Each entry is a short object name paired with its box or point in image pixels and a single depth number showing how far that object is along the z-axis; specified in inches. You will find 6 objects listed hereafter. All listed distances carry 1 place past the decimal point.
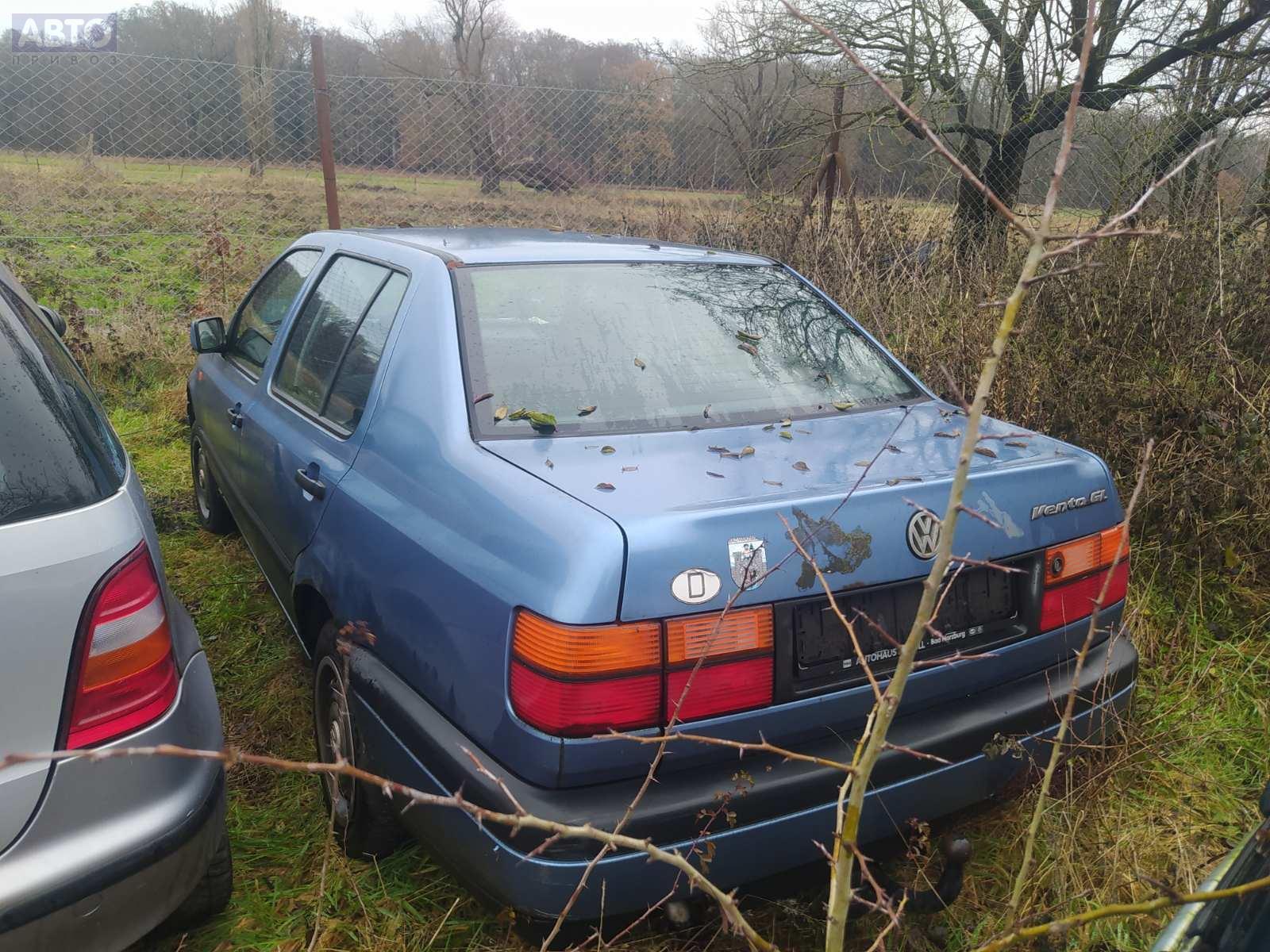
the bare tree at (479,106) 328.2
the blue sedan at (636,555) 68.9
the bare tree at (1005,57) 298.7
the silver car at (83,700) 64.5
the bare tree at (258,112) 315.9
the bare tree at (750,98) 315.0
